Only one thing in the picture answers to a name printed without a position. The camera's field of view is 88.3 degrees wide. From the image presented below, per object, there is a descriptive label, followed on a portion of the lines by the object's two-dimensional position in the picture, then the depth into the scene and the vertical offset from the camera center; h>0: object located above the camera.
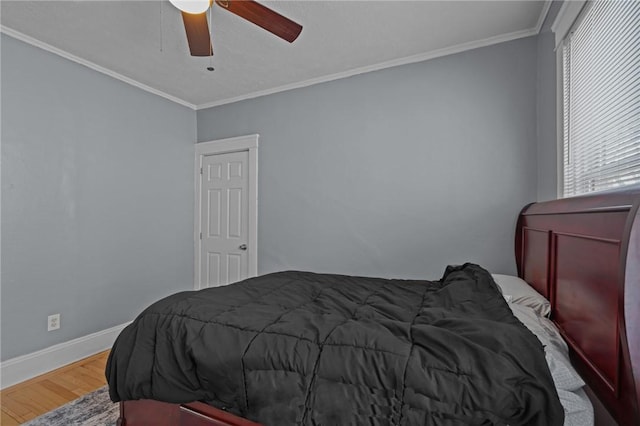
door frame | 3.51 +0.47
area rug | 1.89 -1.22
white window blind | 1.16 +0.50
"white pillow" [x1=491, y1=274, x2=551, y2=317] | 1.55 -0.42
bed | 0.85 -0.45
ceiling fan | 1.54 +1.00
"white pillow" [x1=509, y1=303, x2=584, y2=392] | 1.01 -0.47
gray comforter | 0.95 -0.50
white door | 3.63 -0.09
